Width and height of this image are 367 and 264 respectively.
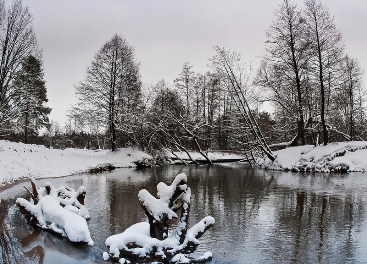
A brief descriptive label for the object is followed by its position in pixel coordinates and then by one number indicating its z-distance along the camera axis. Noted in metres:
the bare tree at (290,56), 27.42
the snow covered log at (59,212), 6.89
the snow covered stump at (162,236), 5.52
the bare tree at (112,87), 31.69
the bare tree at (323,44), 25.91
